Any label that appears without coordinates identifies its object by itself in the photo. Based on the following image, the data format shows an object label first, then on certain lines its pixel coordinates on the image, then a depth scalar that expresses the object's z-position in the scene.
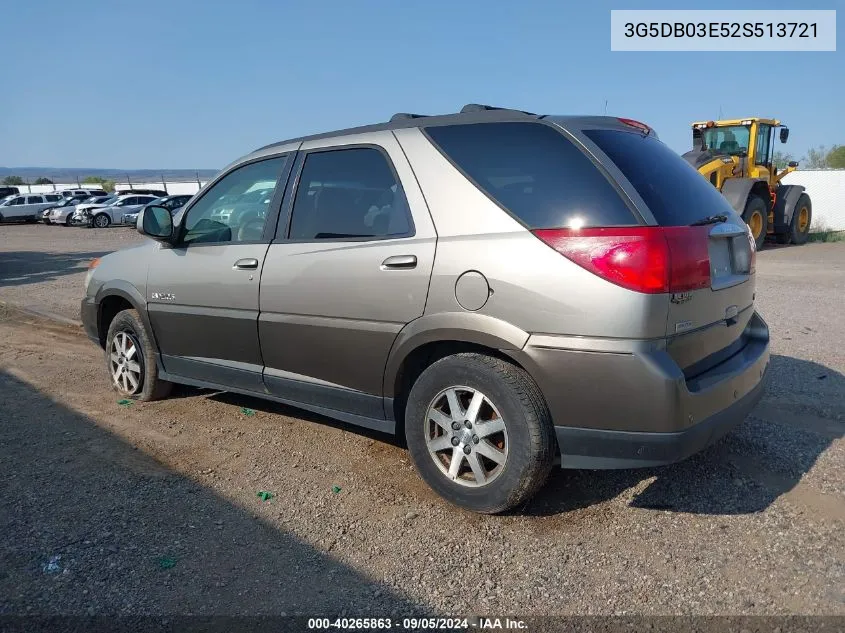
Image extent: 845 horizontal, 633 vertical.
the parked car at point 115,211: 35.00
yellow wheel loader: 15.98
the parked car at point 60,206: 37.41
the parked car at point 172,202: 28.35
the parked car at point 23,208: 38.56
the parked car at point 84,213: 35.12
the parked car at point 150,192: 38.03
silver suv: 3.02
